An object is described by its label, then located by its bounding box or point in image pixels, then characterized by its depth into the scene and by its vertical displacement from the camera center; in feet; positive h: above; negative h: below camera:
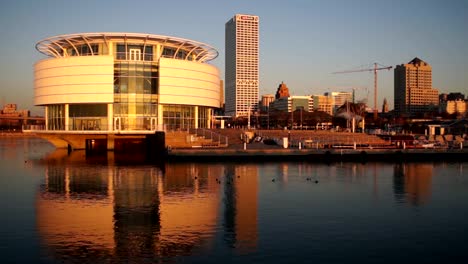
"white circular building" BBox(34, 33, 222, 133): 217.56 +23.35
